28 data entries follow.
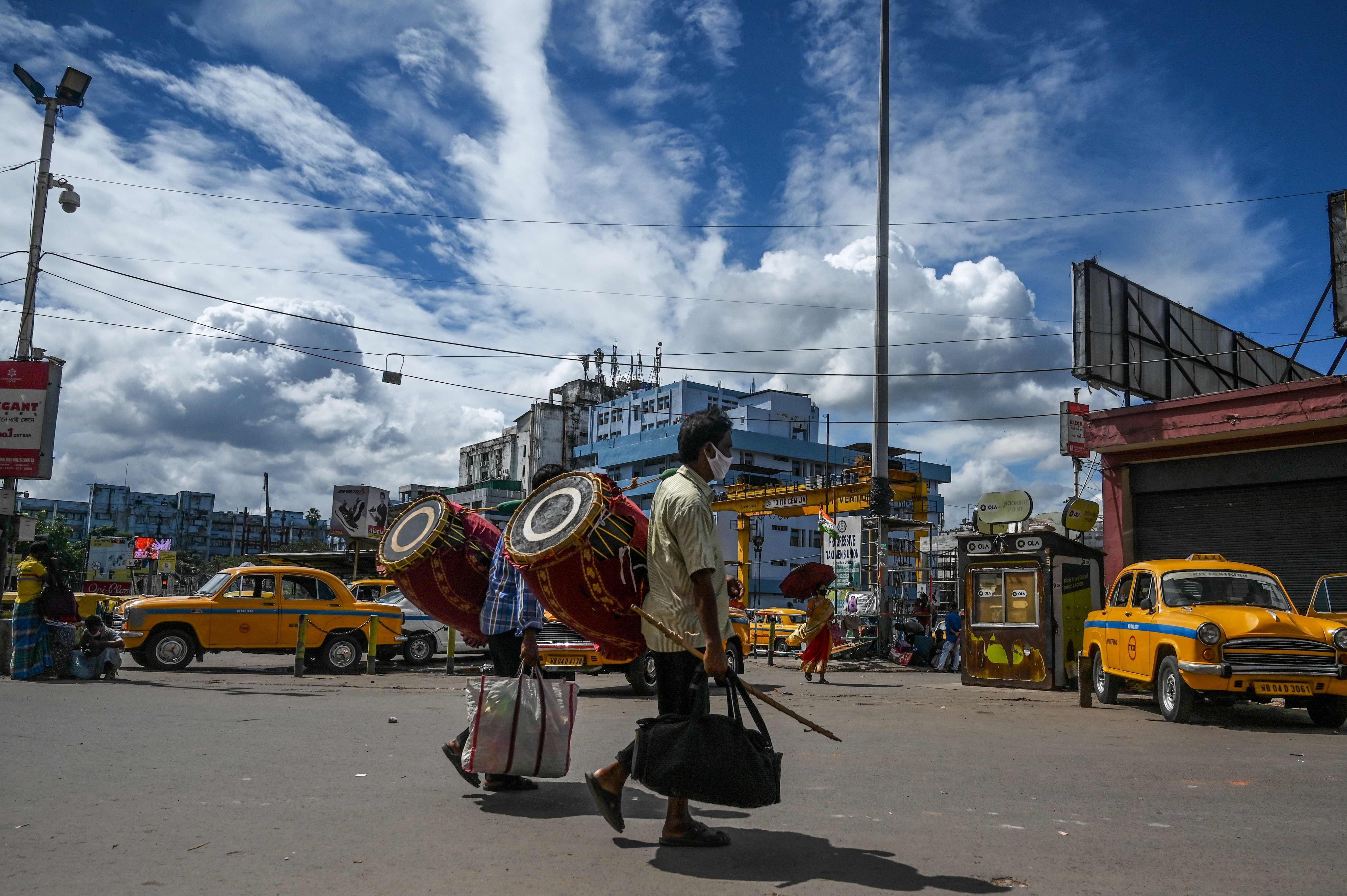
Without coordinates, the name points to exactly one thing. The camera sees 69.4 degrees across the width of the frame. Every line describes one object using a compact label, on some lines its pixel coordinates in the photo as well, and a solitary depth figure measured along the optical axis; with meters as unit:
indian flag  29.91
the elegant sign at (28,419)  15.53
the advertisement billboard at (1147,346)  21.20
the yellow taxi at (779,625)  28.19
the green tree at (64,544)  67.94
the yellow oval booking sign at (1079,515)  20.52
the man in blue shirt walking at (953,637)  22.00
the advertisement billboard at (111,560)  71.75
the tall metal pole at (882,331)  23.11
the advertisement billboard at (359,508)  48.16
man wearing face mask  4.28
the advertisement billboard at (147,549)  62.75
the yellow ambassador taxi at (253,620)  16.28
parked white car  19.72
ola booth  15.40
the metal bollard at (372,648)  16.77
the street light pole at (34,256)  16.39
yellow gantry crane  33.12
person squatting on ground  13.57
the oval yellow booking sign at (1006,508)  20.33
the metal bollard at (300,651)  15.27
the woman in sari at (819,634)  17.02
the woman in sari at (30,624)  13.07
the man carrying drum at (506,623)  5.46
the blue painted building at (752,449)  83.19
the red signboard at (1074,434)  20.67
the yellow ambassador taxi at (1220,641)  9.83
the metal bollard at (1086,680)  12.73
